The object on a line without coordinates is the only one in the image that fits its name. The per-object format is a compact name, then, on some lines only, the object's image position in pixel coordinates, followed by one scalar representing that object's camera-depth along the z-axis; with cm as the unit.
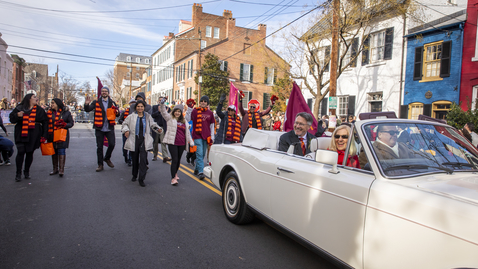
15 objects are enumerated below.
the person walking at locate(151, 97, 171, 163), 969
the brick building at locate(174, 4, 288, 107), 3953
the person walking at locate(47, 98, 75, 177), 737
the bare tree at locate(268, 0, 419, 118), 1548
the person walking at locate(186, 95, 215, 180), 761
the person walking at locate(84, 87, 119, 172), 809
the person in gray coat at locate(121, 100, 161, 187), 686
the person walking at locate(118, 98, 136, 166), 904
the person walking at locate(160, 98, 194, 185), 684
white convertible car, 192
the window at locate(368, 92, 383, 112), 1755
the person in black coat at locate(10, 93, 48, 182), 672
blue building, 1426
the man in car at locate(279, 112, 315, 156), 422
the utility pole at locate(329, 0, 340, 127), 1232
